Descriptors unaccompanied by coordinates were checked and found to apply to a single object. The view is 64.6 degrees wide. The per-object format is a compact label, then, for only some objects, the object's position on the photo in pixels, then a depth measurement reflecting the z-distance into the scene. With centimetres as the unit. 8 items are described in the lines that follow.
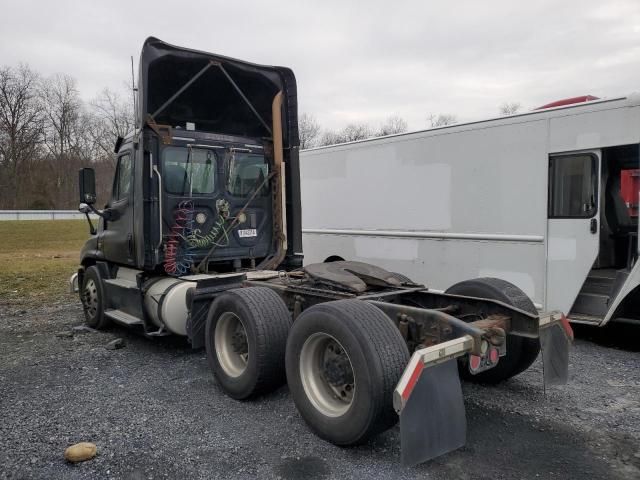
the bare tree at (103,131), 3612
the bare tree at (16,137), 4691
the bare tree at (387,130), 5259
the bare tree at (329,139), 5281
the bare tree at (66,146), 5009
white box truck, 600
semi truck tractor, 313
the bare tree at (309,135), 5297
